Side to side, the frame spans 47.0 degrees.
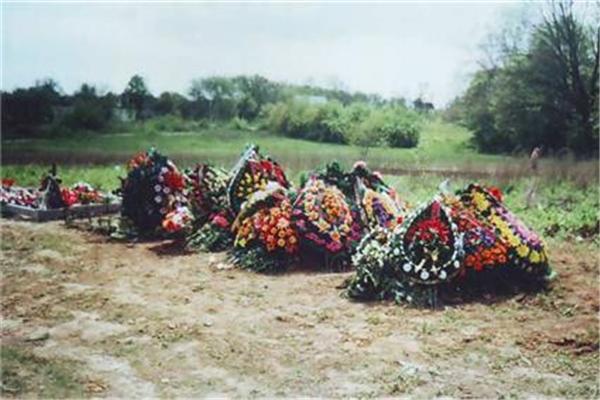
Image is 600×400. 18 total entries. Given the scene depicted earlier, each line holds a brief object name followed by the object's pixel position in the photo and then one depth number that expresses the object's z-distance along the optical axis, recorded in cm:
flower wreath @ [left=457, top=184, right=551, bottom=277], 729
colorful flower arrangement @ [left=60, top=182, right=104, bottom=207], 1362
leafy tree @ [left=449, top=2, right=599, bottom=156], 2844
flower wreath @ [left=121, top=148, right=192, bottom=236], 1127
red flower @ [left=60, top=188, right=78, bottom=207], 1345
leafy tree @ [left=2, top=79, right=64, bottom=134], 2491
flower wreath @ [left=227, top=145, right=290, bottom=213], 1040
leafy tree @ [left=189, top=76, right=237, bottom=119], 3447
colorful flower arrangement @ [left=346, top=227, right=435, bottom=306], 700
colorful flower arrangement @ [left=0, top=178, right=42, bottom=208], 1379
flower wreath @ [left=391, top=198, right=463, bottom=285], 704
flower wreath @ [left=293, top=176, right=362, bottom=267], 863
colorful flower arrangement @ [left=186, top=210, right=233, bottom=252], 991
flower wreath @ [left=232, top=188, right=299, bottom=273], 866
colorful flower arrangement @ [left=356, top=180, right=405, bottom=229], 895
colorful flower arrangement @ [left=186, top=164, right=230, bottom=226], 1081
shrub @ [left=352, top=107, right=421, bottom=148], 2131
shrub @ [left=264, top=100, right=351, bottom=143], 2667
